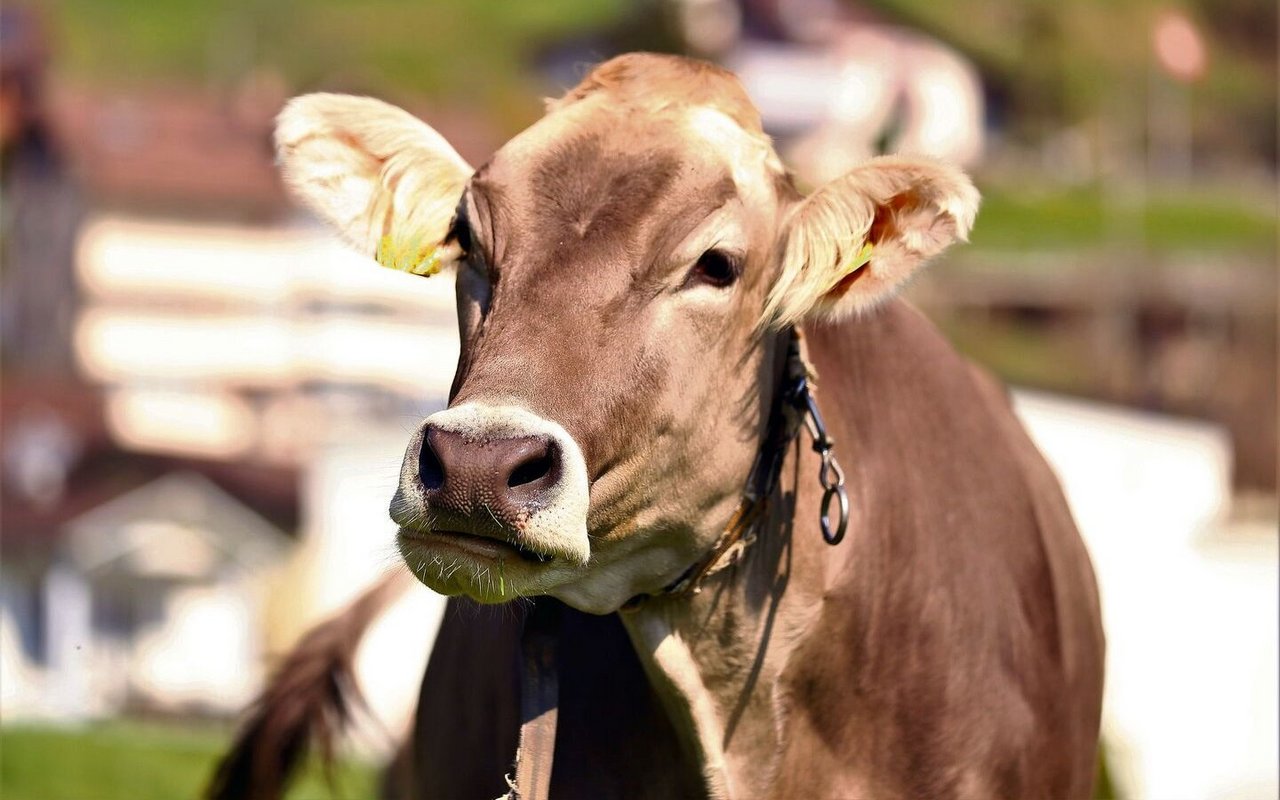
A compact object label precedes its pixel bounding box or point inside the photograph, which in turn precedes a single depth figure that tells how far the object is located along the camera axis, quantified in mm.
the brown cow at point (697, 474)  7566
